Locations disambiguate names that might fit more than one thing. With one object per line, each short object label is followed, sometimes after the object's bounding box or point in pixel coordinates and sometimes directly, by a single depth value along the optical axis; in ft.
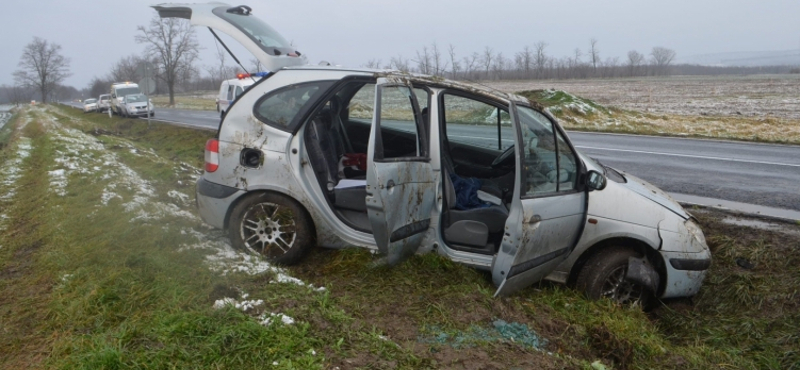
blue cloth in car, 16.52
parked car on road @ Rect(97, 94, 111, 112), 128.76
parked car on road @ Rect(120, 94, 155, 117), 100.48
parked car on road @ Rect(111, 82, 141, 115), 108.27
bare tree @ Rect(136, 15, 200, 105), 163.53
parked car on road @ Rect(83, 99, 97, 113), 144.96
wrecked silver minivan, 14.02
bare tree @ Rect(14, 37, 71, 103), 279.69
